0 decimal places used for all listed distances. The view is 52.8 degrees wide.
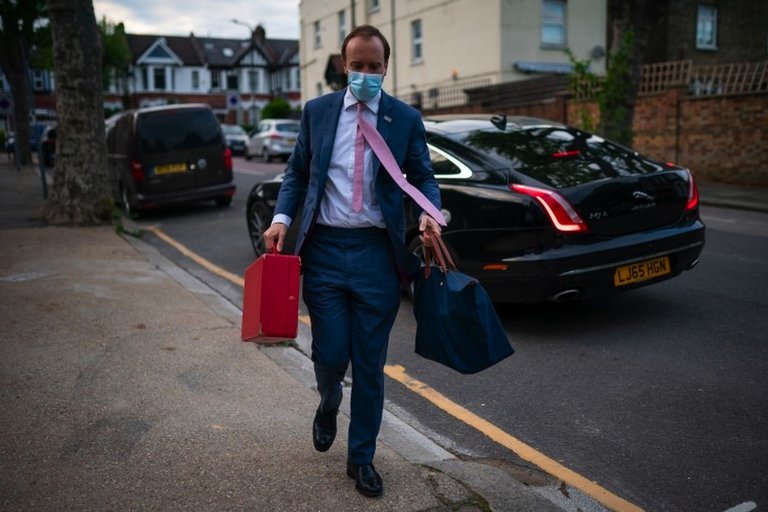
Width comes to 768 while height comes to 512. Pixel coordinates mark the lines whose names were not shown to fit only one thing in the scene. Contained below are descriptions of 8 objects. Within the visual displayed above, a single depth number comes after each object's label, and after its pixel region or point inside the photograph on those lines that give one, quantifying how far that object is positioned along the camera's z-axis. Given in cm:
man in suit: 327
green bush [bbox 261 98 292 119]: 4659
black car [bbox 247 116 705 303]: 557
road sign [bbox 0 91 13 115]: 2283
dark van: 1362
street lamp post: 7418
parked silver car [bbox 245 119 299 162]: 3016
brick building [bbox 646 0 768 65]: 2938
